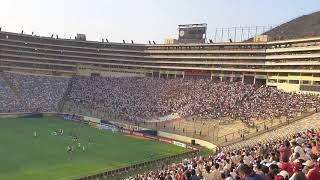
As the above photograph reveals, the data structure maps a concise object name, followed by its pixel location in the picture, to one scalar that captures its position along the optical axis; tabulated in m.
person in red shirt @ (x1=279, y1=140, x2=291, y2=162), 19.28
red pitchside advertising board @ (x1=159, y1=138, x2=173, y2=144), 65.79
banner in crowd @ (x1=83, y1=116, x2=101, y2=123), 81.85
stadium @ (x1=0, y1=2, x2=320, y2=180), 46.56
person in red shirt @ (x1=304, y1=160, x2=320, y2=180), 13.24
